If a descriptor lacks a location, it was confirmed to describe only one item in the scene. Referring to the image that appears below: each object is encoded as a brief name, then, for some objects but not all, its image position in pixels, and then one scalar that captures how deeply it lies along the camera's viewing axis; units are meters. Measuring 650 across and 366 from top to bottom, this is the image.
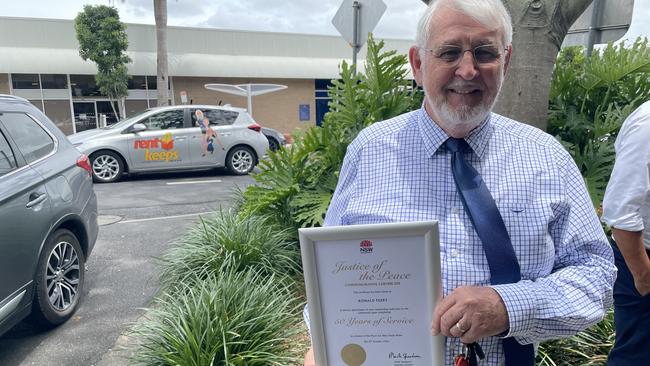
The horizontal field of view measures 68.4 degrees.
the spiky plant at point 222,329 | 2.71
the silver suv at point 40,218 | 3.29
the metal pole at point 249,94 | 19.55
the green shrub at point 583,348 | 2.80
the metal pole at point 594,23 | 5.05
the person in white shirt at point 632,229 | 1.98
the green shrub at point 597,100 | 4.16
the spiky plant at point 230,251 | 4.10
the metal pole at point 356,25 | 6.75
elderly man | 1.31
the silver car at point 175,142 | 10.91
